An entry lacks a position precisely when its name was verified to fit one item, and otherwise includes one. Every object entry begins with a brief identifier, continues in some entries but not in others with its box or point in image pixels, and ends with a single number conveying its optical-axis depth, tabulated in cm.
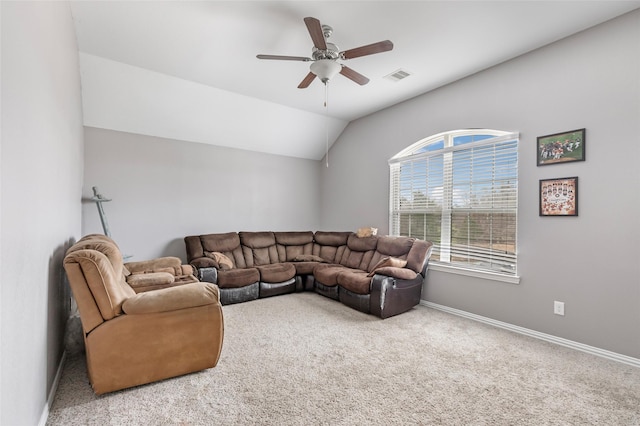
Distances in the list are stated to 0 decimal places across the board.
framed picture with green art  289
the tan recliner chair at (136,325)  199
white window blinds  350
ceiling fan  235
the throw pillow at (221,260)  444
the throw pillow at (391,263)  387
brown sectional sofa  374
